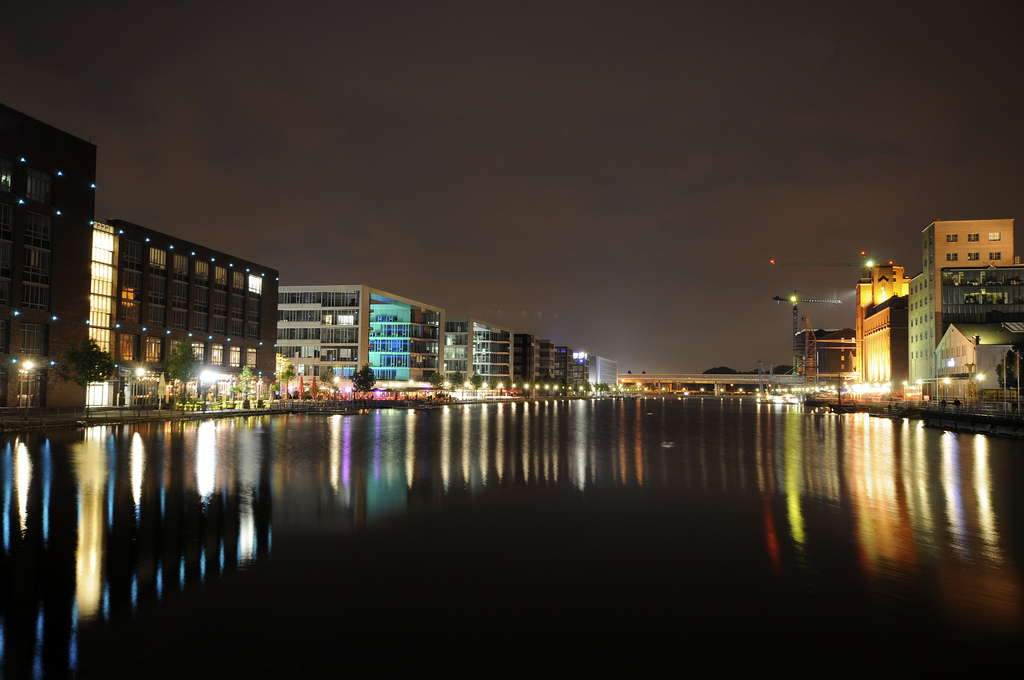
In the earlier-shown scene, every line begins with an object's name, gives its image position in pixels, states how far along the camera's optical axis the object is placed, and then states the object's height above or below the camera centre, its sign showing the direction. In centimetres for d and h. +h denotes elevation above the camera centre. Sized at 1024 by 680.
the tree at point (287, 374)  8844 +77
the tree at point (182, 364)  6356 +159
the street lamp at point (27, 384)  5409 -40
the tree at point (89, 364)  5153 +132
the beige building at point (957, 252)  9788 +2034
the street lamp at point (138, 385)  6730 -67
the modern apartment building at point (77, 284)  5509 +1030
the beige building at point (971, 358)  7906 +288
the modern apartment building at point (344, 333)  11894 +907
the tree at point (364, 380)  9906 -10
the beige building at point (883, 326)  12700 +1207
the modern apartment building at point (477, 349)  16925 +882
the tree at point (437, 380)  12500 -13
